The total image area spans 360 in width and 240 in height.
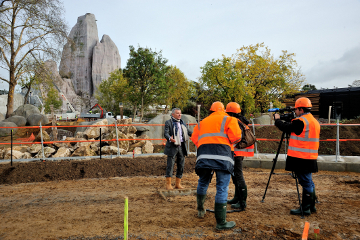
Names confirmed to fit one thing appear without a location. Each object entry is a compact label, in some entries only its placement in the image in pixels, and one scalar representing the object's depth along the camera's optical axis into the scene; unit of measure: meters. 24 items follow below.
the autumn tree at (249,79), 21.20
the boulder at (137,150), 10.80
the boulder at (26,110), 31.50
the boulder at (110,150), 9.91
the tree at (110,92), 40.73
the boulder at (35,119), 26.19
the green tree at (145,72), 23.40
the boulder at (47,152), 9.84
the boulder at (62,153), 9.57
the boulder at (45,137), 13.09
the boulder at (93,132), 12.34
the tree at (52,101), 42.81
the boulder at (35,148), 10.44
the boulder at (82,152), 9.69
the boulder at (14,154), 9.76
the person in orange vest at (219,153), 3.46
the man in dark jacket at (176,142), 5.57
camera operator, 3.94
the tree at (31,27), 19.16
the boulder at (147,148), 11.14
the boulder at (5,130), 18.88
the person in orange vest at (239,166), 4.29
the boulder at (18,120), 24.19
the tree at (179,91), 38.29
